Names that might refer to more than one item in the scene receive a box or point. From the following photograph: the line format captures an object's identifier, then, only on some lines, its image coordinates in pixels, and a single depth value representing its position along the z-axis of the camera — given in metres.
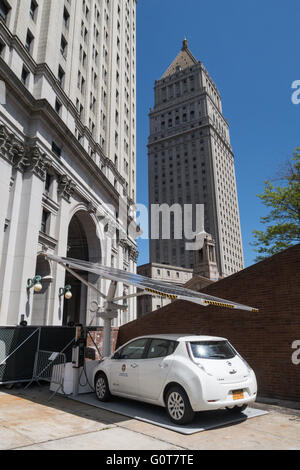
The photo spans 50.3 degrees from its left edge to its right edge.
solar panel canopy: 7.47
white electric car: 6.28
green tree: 20.98
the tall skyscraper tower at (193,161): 113.81
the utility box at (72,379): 9.05
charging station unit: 8.74
